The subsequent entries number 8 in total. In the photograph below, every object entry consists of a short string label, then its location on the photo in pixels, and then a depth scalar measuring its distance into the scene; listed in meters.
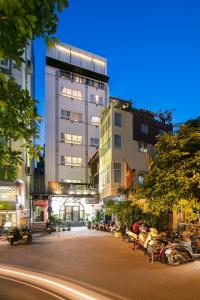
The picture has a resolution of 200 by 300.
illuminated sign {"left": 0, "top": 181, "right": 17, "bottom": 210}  21.02
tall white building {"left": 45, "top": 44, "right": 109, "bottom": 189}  29.73
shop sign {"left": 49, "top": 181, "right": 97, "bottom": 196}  27.41
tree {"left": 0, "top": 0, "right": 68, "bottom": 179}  2.35
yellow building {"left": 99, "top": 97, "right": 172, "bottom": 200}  22.50
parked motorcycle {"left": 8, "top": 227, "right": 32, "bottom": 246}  14.63
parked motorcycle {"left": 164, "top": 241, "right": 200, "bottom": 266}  8.18
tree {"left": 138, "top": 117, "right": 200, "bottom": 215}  7.71
